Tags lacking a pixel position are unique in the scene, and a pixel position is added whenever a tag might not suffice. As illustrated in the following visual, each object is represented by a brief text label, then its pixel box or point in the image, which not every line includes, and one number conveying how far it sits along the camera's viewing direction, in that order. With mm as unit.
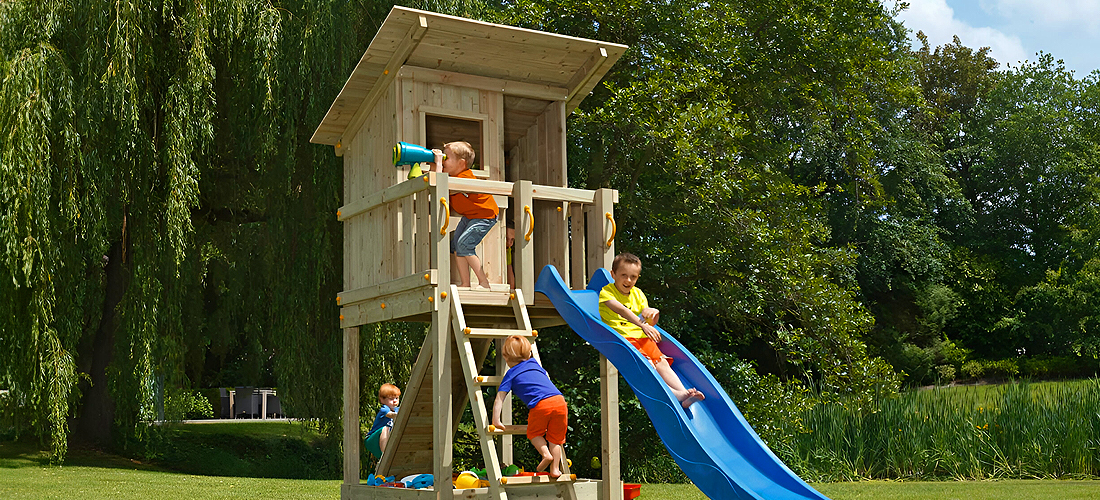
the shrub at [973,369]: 27562
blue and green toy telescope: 7031
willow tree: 10211
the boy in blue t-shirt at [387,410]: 8664
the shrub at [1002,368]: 27469
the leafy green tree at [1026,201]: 29656
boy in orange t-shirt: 7055
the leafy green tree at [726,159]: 13430
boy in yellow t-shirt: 6254
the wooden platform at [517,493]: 6262
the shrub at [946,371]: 26658
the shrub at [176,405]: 13219
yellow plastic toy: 6477
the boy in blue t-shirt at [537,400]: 6062
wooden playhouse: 6703
